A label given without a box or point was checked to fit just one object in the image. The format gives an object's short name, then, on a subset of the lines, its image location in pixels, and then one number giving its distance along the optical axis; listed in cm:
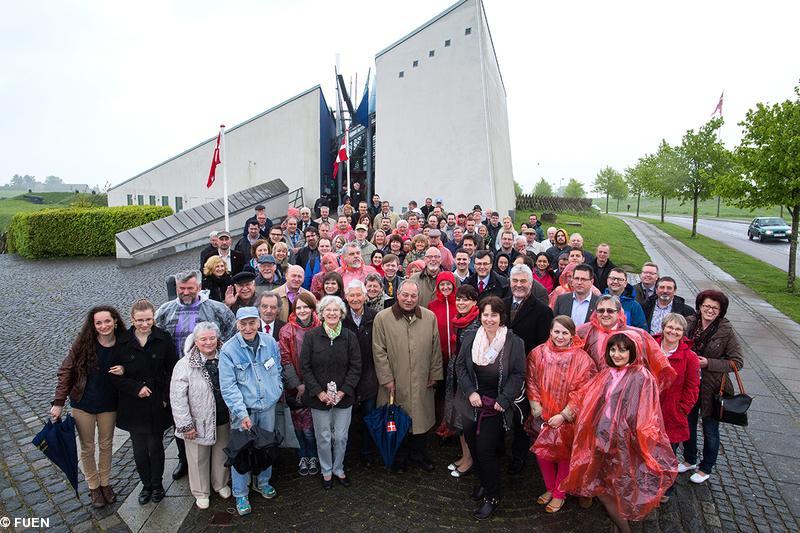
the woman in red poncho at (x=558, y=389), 401
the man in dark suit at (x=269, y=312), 475
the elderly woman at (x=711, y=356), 452
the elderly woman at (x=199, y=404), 408
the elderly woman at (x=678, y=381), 431
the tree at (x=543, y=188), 6525
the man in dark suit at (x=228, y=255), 740
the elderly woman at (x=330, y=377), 445
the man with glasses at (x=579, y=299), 512
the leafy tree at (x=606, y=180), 5919
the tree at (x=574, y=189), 6191
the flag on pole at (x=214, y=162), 1325
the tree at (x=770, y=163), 1283
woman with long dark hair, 410
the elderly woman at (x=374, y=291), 545
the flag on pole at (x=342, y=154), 1747
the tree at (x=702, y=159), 2575
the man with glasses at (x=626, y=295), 514
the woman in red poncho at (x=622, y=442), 358
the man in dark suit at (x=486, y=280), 572
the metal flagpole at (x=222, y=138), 1228
